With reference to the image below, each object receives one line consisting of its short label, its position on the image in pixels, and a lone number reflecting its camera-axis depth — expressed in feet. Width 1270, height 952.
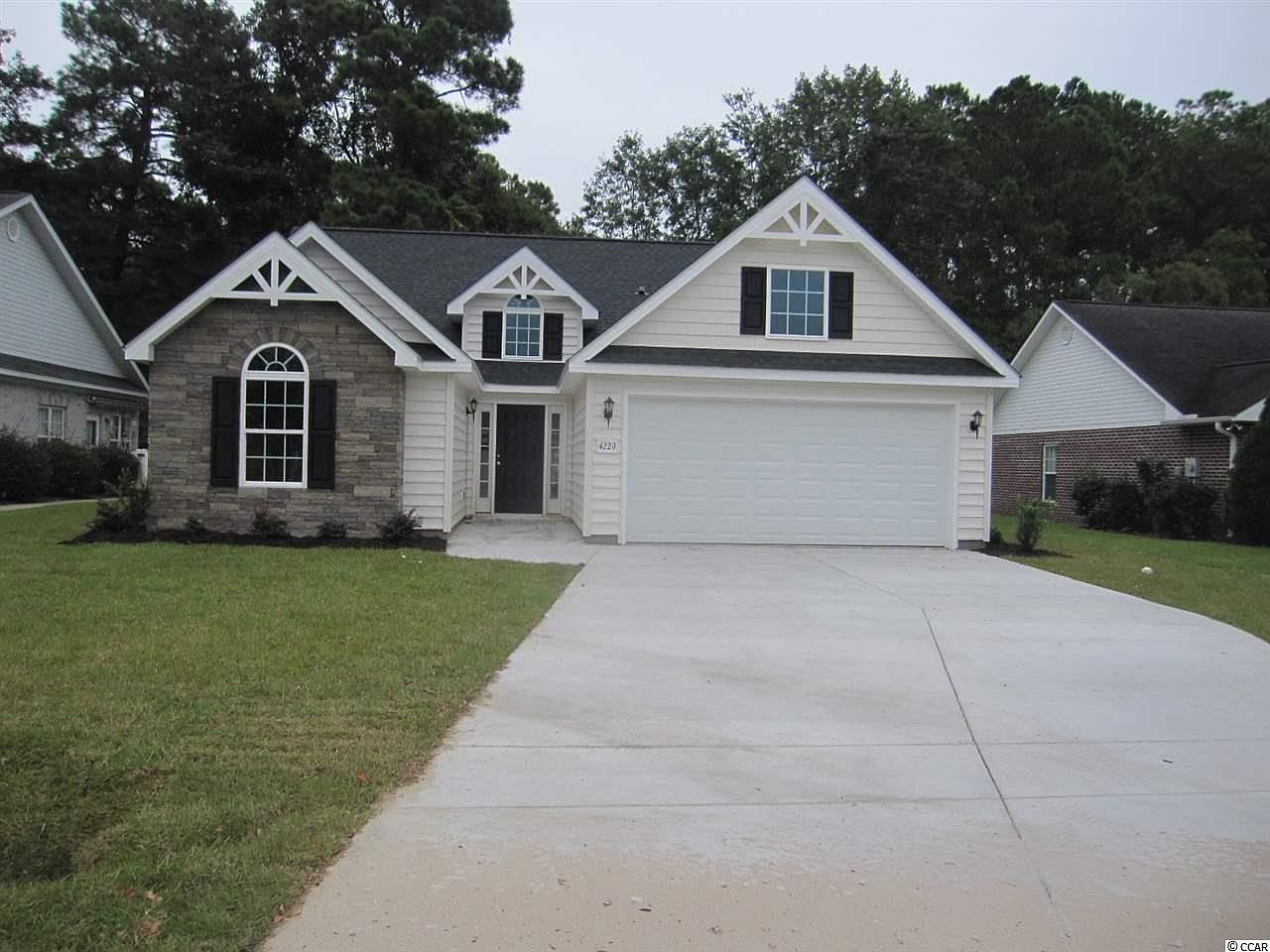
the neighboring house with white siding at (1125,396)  70.59
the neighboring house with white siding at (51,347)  75.20
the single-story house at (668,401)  48.08
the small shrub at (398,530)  48.04
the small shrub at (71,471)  74.84
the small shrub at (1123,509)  72.69
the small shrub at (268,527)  47.50
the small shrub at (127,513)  47.78
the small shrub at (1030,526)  52.13
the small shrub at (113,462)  81.87
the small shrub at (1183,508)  67.36
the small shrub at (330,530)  48.37
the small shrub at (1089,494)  75.77
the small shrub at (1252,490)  62.64
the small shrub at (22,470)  68.03
